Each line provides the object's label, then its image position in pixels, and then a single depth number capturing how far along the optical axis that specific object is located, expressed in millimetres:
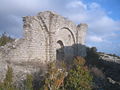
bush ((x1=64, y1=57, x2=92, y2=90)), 6197
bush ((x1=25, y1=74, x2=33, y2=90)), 5956
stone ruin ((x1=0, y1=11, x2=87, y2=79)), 6818
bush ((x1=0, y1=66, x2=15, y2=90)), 5555
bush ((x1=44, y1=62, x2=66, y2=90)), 6070
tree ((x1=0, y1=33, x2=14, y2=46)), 10846
